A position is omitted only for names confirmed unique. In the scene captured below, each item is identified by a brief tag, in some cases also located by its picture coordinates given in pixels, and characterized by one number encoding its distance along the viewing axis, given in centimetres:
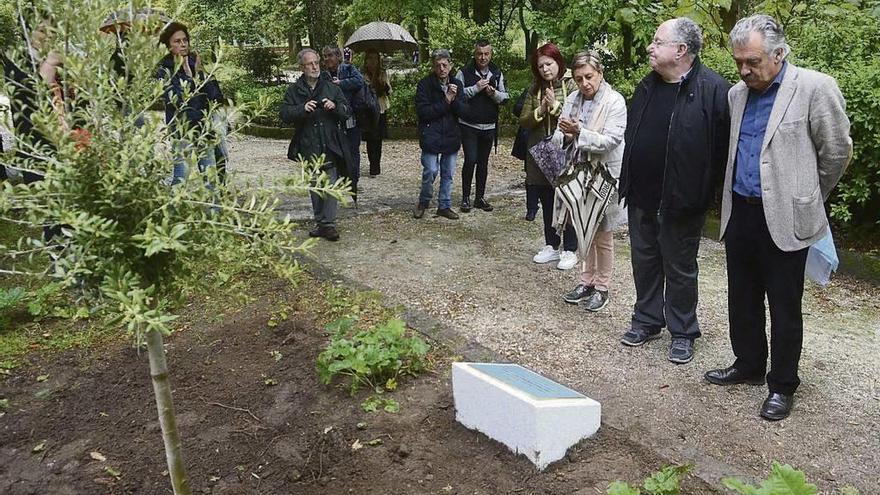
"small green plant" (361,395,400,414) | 365
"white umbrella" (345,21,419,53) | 1043
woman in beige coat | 471
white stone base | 309
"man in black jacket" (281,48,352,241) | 646
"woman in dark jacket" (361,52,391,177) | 933
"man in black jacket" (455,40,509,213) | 734
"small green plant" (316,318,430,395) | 383
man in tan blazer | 333
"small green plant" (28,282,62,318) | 486
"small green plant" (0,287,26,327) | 479
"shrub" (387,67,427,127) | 1288
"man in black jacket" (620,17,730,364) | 386
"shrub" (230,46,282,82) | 1648
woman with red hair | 586
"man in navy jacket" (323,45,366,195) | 779
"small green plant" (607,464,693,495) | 273
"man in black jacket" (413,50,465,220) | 726
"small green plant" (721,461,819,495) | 231
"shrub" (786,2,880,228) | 550
